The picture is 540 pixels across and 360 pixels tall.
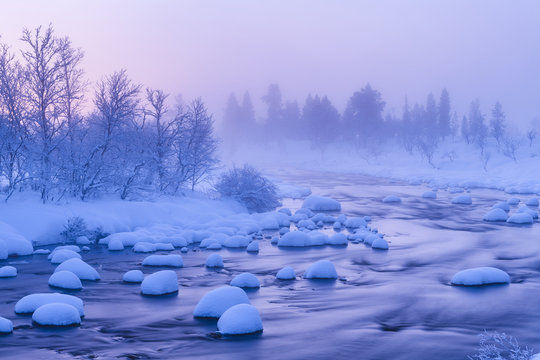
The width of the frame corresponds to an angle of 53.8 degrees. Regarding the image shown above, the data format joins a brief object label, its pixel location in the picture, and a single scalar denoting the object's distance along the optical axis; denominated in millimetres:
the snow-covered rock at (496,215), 23625
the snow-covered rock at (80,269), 12805
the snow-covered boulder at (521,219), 22531
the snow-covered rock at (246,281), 12117
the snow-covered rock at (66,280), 11859
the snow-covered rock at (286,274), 13086
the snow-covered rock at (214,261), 14547
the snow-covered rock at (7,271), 13016
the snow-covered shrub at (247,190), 27828
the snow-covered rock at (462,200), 30936
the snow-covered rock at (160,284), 11477
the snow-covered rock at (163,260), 14727
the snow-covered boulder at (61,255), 14680
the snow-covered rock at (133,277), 12656
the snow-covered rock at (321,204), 28406
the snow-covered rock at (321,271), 13086
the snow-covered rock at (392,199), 32362
